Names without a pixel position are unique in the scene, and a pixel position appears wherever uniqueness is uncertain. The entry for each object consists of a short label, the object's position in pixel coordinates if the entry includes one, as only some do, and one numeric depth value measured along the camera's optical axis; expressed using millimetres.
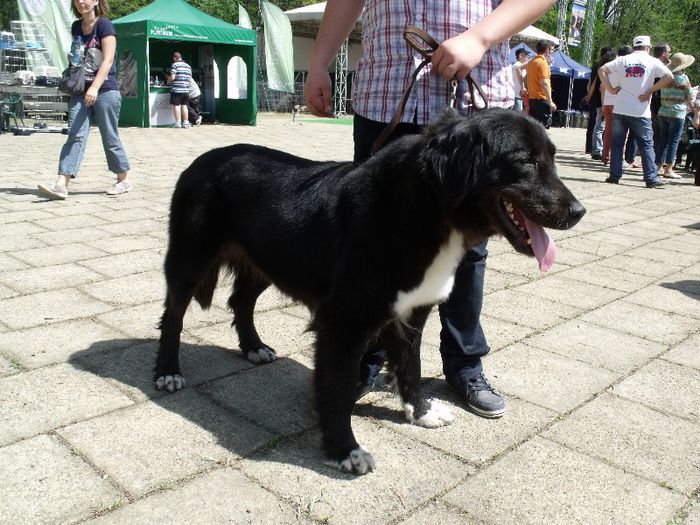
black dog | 2336
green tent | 16656
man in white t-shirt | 10453
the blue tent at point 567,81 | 27031
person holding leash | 2646
